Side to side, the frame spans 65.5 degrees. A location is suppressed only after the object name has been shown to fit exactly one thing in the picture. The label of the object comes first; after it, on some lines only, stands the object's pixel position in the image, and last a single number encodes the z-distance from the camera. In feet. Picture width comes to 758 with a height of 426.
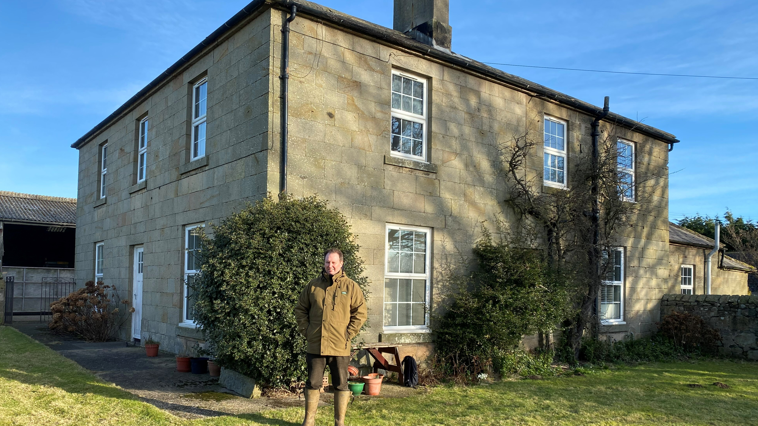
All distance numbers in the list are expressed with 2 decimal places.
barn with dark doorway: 70.00
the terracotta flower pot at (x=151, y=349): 36.76
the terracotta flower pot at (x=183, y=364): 31.45
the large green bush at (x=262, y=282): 24.75
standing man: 19.65
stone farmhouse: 29.89
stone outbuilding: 58.54
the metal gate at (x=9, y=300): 60.89
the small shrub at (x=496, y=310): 32.96
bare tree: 38.99
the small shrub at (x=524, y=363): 33.60
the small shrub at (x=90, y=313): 45.93
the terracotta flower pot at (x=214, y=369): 30.37
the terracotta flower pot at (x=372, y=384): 27.12
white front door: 44.52
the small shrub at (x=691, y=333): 45.93
